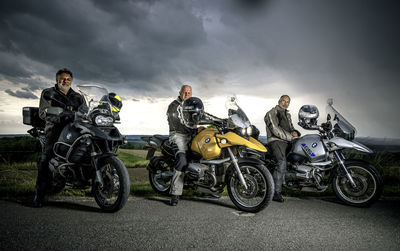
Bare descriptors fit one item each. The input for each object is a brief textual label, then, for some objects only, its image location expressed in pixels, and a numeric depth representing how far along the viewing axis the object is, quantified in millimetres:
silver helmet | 5074
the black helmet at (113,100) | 3723
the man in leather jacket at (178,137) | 4078
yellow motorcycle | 3658
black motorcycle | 3324
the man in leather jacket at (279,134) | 4727
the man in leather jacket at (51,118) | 3557
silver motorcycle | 4336
